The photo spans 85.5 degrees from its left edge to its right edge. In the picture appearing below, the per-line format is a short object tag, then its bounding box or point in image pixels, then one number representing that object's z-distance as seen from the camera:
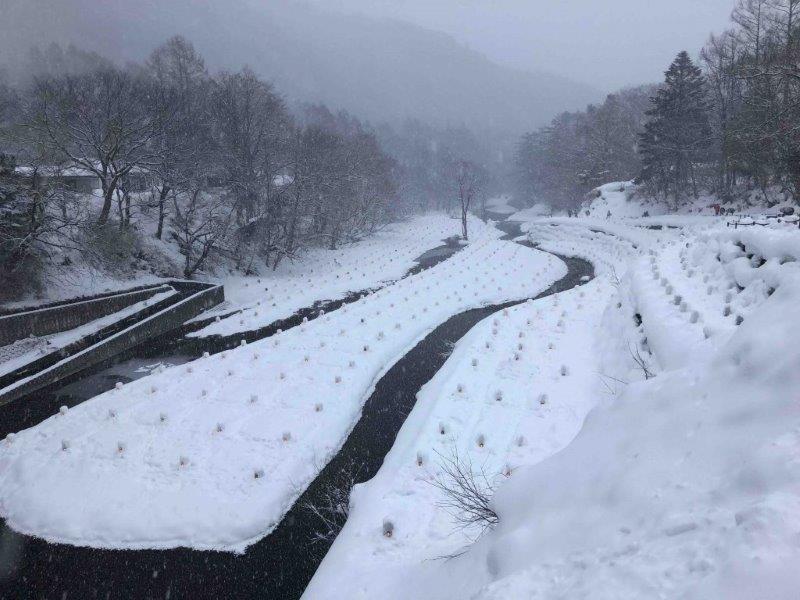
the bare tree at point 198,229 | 23.69
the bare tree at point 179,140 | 23.94
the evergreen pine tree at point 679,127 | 31.73
